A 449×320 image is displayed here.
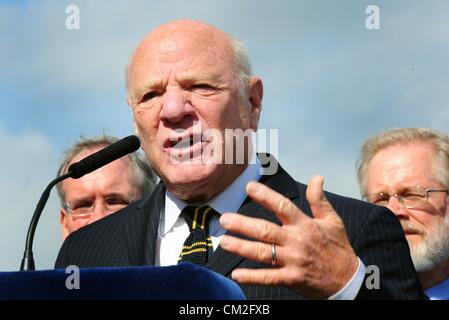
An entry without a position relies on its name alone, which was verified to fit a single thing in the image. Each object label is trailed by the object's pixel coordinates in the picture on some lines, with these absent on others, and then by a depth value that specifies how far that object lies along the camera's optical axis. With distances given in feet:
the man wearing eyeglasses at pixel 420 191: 15.80
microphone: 10.55
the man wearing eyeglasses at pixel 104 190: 16.88
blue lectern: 6.51
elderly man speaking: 10.97
